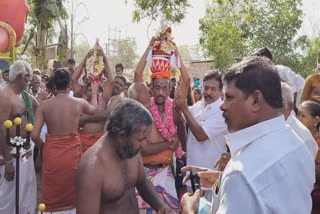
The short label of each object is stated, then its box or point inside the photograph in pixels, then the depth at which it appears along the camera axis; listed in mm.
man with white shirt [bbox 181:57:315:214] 1470
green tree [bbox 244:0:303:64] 14312
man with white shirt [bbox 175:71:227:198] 3811
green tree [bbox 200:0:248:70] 14622
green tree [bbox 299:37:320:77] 15672
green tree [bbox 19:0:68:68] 14867
